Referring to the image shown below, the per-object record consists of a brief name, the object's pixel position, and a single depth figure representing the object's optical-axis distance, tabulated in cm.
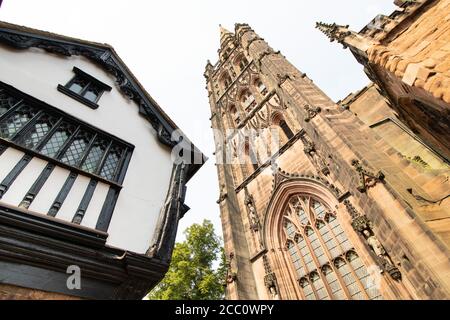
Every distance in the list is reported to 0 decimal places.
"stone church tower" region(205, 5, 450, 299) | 631
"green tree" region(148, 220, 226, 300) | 1382
